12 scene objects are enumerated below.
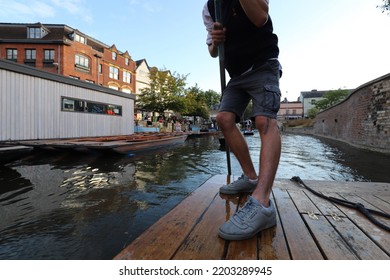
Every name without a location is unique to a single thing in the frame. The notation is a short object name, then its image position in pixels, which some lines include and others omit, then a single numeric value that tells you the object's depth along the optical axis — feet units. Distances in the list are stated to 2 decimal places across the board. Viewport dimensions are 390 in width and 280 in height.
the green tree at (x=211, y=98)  199.85
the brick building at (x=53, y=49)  85.92
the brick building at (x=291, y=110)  255.50
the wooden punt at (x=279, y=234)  3.72
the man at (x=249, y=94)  4.70
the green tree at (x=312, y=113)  167.02
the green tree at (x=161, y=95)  92.63
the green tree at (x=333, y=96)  165.42
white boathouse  29.35
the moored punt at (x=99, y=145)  26.96
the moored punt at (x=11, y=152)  18.57
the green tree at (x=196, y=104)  96.39
